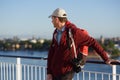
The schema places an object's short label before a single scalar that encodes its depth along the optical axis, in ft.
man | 13.30
